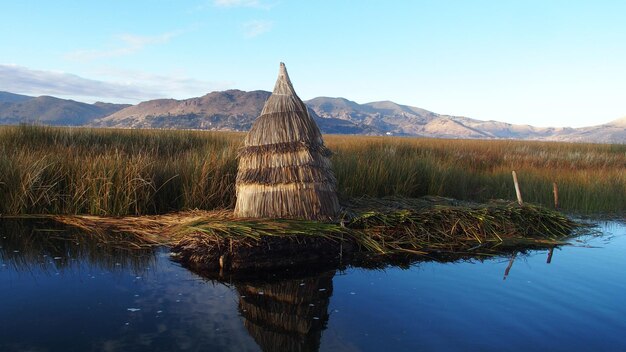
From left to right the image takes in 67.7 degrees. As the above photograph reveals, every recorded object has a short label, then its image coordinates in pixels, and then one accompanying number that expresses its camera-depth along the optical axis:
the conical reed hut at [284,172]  6.21
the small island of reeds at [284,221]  5.61
